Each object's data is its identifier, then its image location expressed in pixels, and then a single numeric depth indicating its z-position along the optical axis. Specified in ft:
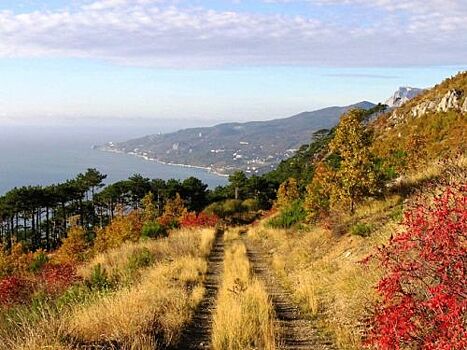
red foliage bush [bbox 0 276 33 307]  33.48
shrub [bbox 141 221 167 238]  79.61
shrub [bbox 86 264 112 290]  35.66
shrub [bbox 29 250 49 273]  73.72
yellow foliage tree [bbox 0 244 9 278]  82.47
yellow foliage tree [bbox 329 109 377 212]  50.60
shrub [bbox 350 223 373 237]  40.12
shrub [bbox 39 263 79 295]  36.22
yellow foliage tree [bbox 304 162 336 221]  57.16
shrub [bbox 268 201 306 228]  73.70
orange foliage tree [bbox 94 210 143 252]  84.22
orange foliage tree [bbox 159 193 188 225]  143.12
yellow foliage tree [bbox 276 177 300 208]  119.88
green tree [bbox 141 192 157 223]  136.87
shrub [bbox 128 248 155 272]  46.68
